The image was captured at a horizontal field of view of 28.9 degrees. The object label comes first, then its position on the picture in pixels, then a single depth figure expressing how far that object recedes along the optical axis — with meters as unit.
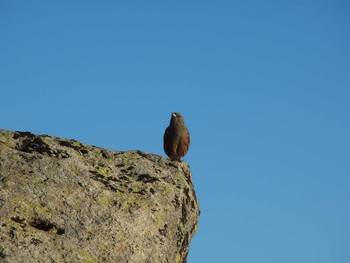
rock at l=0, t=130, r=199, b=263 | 10.05
